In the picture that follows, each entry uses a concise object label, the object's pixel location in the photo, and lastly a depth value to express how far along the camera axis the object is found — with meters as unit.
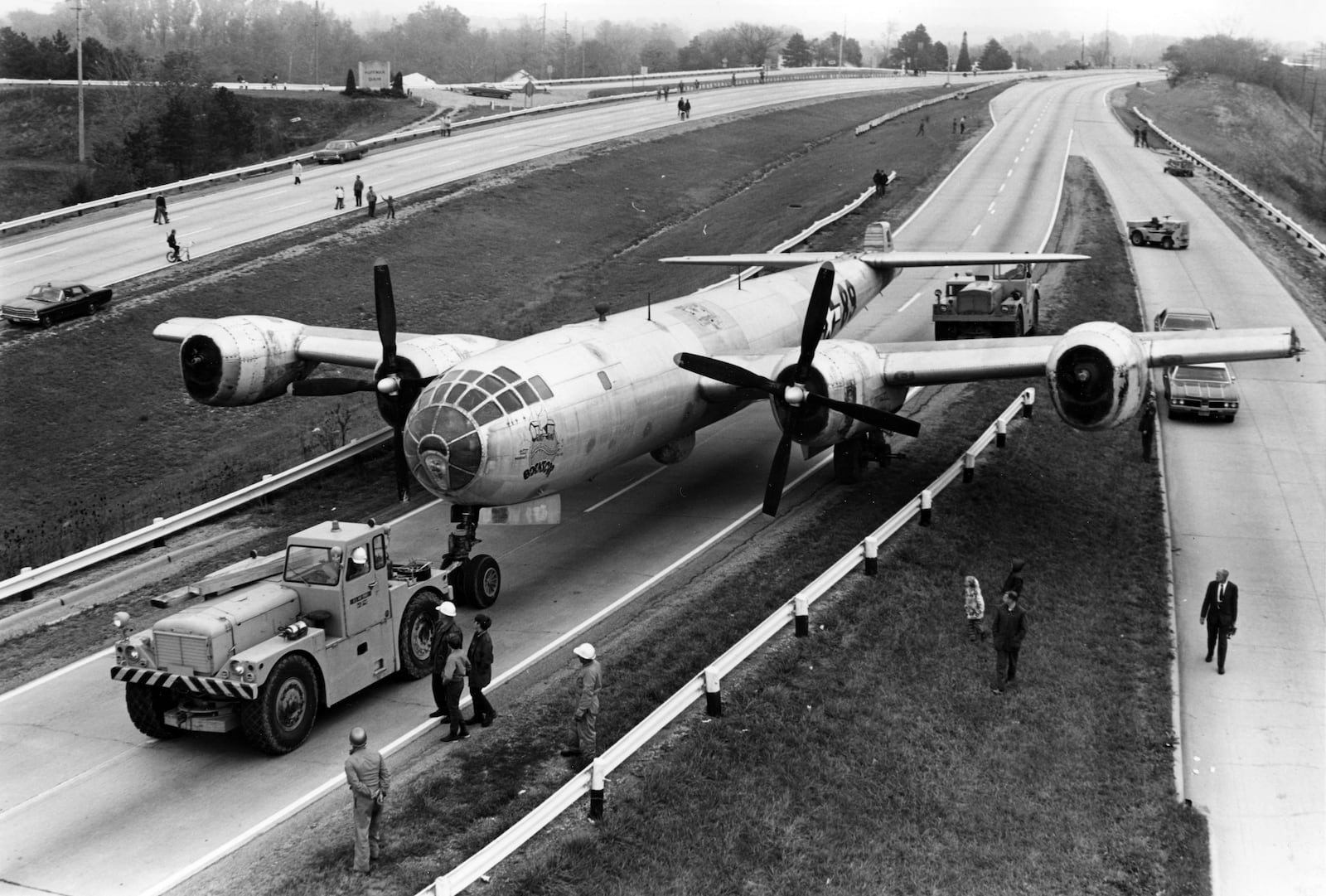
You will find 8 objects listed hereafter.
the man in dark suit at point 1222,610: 21.78
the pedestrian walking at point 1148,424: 33.41
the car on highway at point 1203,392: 35.81
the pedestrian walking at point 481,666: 17.98
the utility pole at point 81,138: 84.41
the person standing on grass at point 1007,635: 20.72
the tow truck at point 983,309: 39.44
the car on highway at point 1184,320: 39.12
